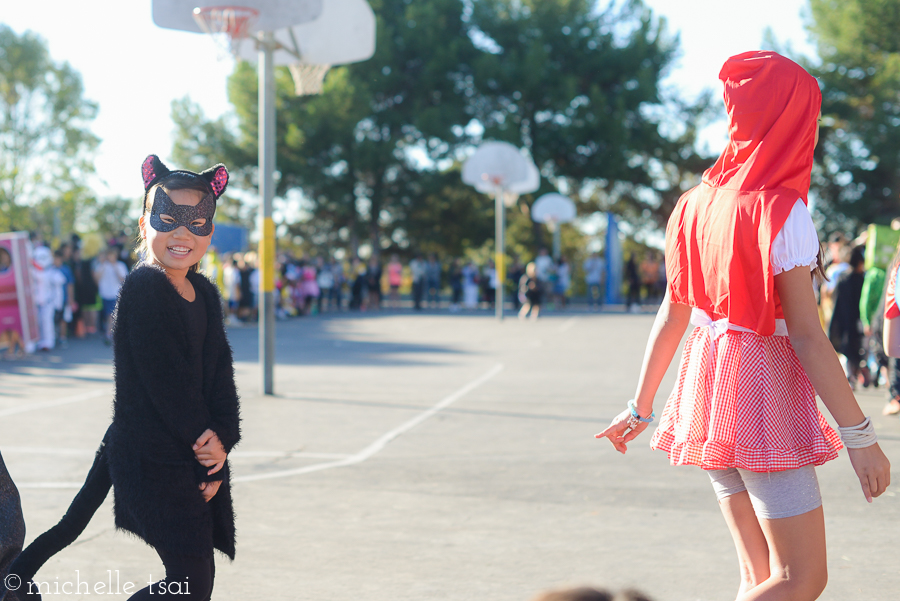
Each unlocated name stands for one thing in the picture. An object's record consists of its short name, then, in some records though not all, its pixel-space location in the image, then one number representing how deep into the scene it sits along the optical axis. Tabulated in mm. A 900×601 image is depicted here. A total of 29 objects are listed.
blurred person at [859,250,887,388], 9117
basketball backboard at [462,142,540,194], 27281
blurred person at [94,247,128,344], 17875
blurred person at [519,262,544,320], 24500
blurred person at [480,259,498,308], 32997
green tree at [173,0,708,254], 41469
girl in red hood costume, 2338
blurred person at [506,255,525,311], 32728
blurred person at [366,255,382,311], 31297
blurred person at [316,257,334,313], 30828
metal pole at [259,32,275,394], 10258
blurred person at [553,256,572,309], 31500
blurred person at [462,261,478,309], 32344
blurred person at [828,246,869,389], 10203
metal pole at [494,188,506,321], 23156
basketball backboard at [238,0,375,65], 11031
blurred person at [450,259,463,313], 33031
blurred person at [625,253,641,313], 30000
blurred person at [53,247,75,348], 16500
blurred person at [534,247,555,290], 32156
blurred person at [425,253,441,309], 34031
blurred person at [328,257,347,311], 31656
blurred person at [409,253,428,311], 31922
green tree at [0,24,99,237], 49969
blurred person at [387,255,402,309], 33812
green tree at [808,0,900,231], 39781
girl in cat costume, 2725
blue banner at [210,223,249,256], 33562
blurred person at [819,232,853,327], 10867
